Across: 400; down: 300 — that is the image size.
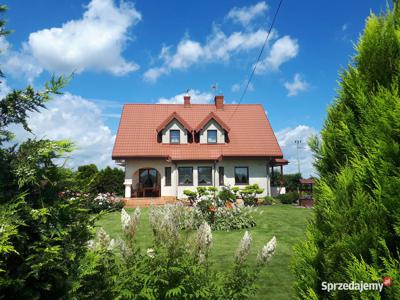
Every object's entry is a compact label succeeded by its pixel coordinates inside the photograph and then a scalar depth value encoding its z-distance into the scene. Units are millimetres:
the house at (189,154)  28375
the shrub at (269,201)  26891
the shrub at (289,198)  27391
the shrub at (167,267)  3695
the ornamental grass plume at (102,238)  4046
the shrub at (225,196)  17750
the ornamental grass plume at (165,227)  3771
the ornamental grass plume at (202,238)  4020
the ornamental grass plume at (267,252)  4152
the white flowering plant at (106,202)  21153
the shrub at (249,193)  24109
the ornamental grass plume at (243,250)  4102
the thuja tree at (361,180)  2178
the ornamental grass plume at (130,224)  4184
